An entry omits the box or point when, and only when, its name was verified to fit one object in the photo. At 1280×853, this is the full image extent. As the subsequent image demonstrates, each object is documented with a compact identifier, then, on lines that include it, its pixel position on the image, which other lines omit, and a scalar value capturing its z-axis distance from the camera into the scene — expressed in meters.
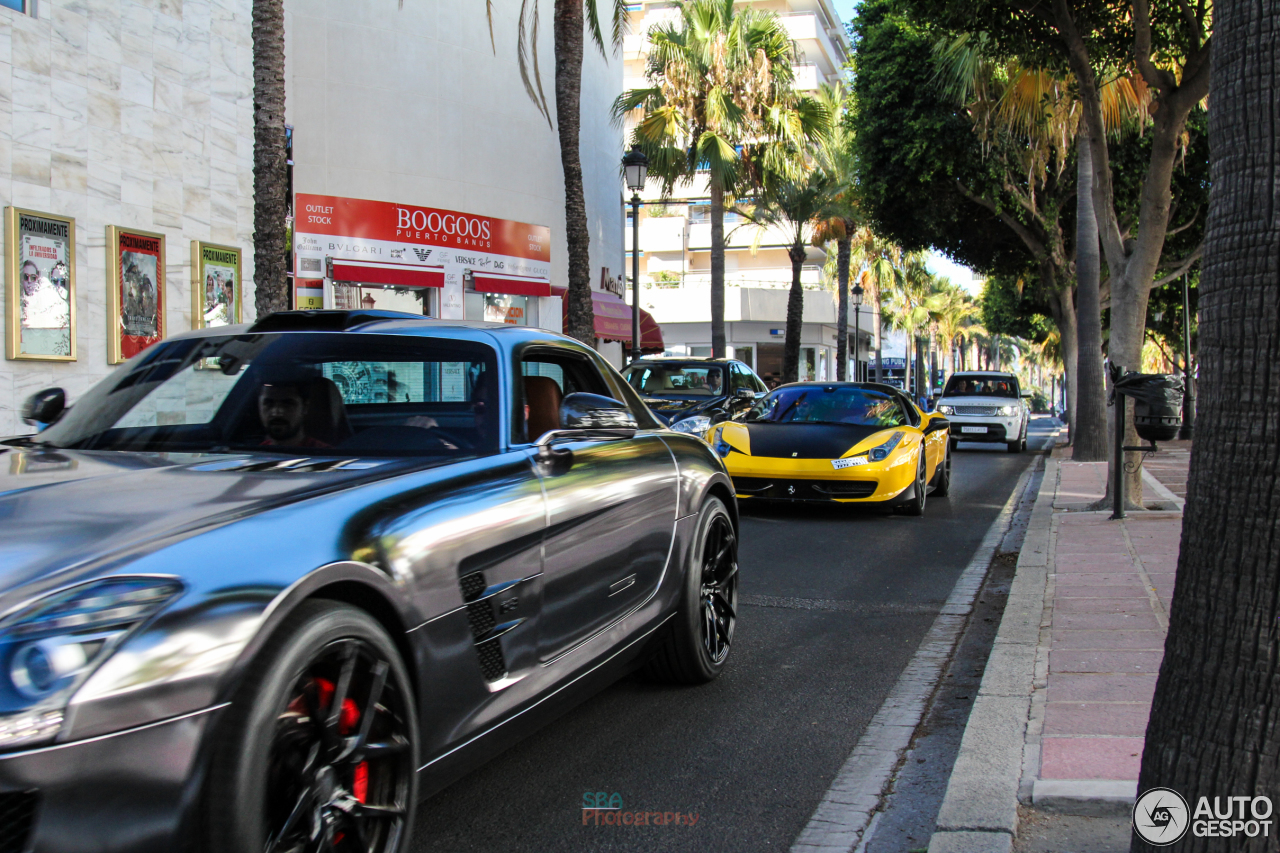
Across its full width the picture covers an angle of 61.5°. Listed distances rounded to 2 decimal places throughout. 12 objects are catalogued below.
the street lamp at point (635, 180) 20.09
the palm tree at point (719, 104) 25.08
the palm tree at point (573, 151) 16.50
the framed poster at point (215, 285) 14.20
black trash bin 8.79
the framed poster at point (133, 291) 12.75
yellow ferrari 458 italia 10.24
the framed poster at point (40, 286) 11.48
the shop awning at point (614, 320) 26.56
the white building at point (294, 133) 12.06
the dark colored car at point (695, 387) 14.34
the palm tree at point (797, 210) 31.31
